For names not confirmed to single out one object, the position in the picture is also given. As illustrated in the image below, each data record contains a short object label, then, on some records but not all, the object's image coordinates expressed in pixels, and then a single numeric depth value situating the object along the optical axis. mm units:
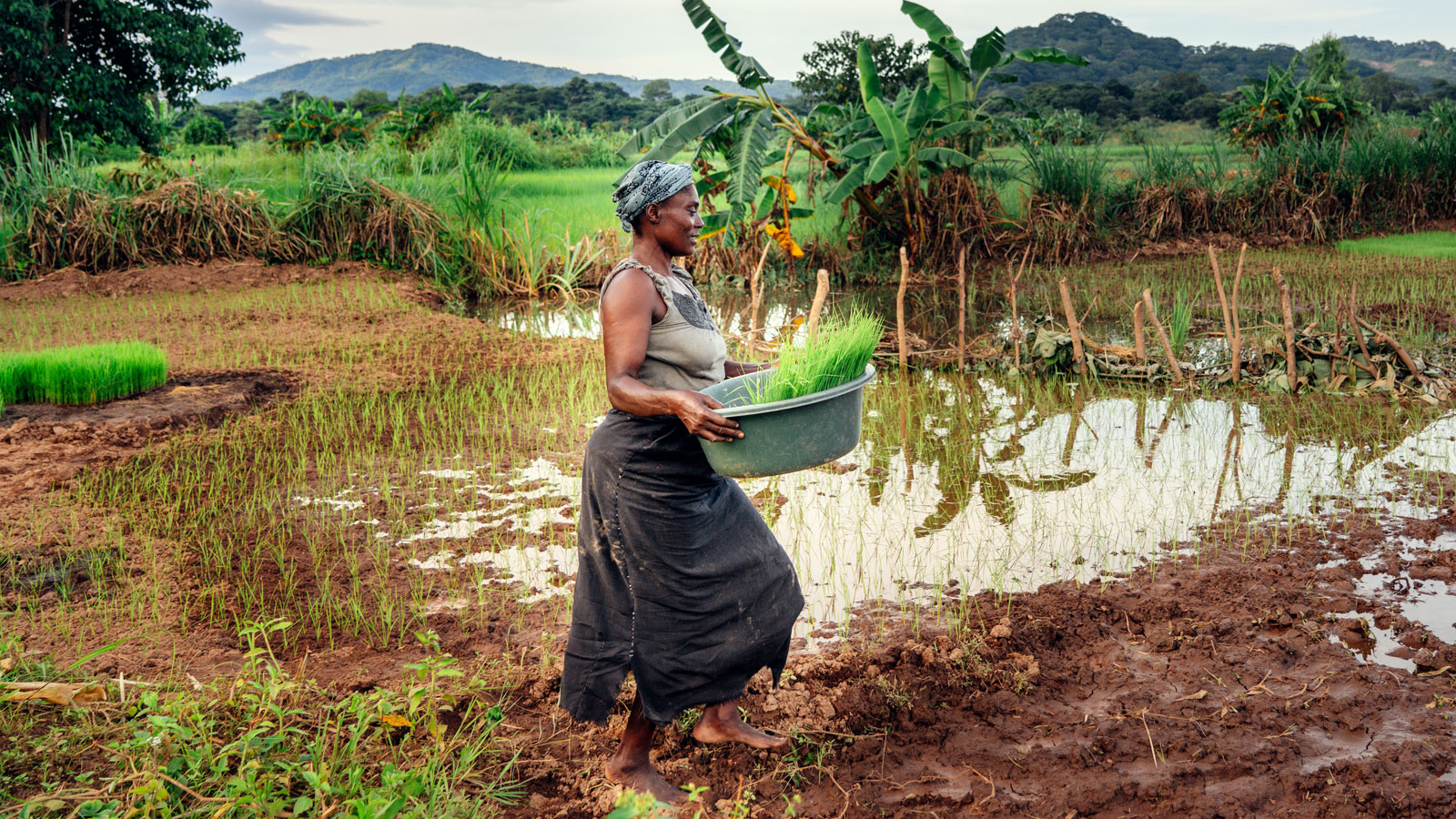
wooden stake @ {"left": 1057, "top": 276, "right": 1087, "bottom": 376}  5887
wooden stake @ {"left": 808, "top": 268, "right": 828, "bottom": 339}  3711
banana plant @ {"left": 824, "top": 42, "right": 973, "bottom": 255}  10062
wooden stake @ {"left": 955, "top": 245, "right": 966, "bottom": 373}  6255
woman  2289
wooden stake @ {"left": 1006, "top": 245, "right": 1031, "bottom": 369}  6377
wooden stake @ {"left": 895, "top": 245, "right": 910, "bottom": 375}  6273
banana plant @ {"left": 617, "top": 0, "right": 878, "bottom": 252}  9422
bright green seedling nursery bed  6277
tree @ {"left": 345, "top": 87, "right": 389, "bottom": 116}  43594
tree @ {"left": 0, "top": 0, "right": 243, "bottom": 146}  16969
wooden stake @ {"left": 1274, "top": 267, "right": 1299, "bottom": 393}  5262
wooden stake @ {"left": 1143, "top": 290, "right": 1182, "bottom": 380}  5742
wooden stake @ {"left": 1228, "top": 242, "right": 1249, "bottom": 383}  5891
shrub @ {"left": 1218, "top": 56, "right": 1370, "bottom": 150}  15258
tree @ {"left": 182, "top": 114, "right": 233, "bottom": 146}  28939
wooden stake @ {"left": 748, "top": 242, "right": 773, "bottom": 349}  6220
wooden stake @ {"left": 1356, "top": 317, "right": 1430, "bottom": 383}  5492
